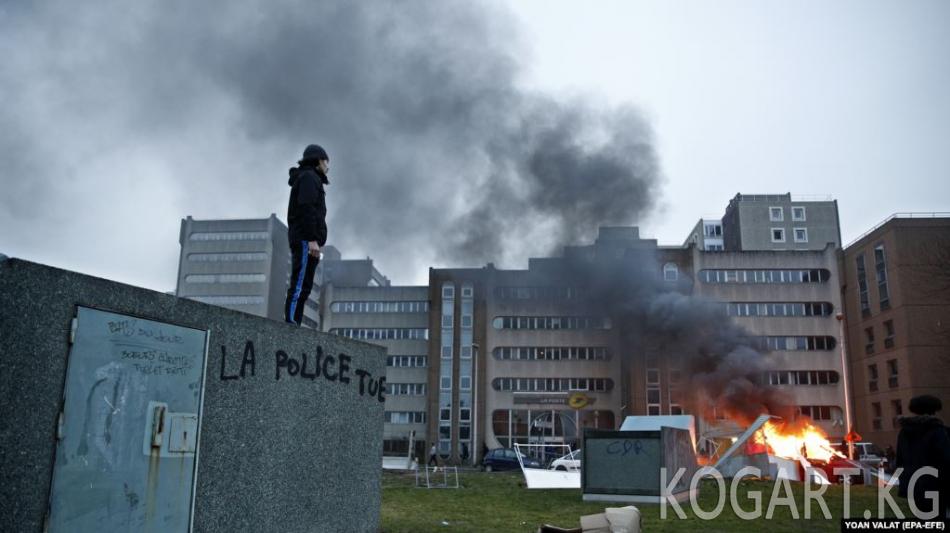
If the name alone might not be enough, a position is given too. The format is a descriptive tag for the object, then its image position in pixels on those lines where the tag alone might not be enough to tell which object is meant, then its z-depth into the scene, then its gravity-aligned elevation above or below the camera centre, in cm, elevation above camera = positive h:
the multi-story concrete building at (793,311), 5312 +888
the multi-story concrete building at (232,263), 7588 +1651
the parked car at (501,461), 4047 -185
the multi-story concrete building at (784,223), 6988 +1974
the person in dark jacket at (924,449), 580 -13
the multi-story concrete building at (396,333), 6003 +778
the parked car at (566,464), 3216 -157
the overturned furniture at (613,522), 712 -90
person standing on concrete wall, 771 +211
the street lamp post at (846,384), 5056 +326
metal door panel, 478 -3
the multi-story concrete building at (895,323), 4781 +760
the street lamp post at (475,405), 5684 +163
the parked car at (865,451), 3493 -104
